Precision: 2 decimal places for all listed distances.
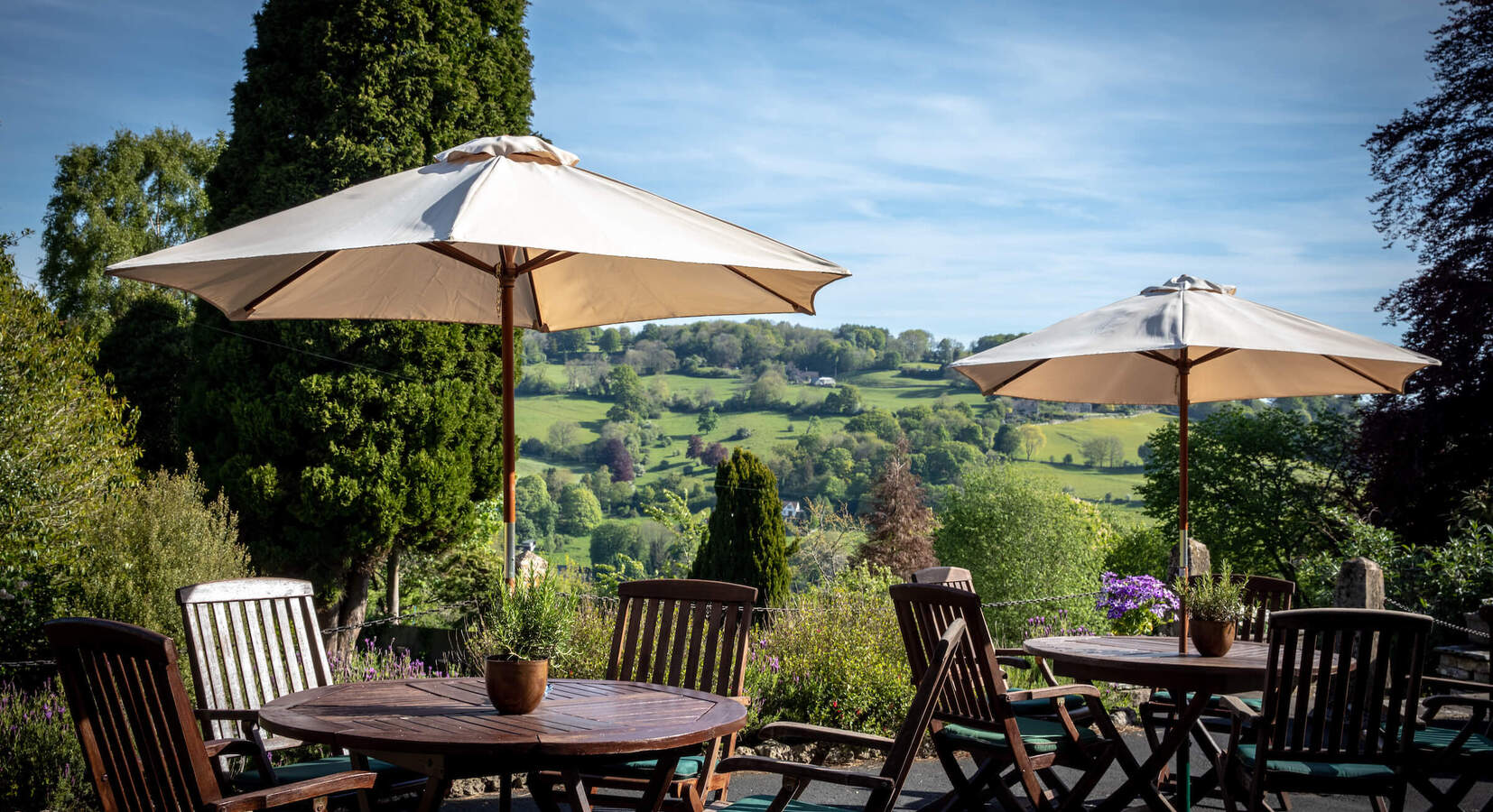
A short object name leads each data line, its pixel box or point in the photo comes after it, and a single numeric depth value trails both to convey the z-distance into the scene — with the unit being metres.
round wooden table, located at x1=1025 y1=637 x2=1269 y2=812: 3.88
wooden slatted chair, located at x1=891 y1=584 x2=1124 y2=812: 3.73
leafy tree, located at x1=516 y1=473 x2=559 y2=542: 38.00
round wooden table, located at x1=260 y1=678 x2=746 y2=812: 2.46
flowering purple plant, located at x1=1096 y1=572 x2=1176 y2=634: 6.74
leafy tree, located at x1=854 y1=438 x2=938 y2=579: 25.17
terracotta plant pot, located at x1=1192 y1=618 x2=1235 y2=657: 4.29
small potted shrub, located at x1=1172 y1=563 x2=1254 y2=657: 4.29
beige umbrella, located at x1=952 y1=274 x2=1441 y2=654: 4.46
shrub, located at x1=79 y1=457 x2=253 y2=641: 5.90
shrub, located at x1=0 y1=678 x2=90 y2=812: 4.46
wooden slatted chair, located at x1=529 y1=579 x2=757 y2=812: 3.86
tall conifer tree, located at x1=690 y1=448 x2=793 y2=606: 12.00
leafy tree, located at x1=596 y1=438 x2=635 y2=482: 50.81
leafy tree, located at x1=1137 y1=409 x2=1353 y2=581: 17.70
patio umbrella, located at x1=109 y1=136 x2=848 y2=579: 3.12
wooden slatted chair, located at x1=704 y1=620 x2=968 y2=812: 2.62
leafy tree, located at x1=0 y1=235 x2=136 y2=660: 5.96
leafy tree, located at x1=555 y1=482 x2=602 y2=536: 41.59
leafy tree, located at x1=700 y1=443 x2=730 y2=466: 54.97
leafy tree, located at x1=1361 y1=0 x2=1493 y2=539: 11.51
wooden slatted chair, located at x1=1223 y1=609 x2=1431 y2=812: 3.18
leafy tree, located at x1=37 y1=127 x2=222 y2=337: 22.02
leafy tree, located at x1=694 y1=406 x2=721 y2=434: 59.53
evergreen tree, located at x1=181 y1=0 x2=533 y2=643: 9.55
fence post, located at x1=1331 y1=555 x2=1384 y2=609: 6.48
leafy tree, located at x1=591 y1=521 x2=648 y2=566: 37.34
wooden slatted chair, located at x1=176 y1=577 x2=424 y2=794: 3.31
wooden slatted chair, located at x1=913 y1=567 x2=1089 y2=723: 4.66
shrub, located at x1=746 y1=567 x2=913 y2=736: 6.08
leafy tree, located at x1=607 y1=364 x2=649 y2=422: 59.22
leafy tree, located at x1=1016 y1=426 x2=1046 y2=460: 50.22
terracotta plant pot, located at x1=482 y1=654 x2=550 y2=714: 2.87
